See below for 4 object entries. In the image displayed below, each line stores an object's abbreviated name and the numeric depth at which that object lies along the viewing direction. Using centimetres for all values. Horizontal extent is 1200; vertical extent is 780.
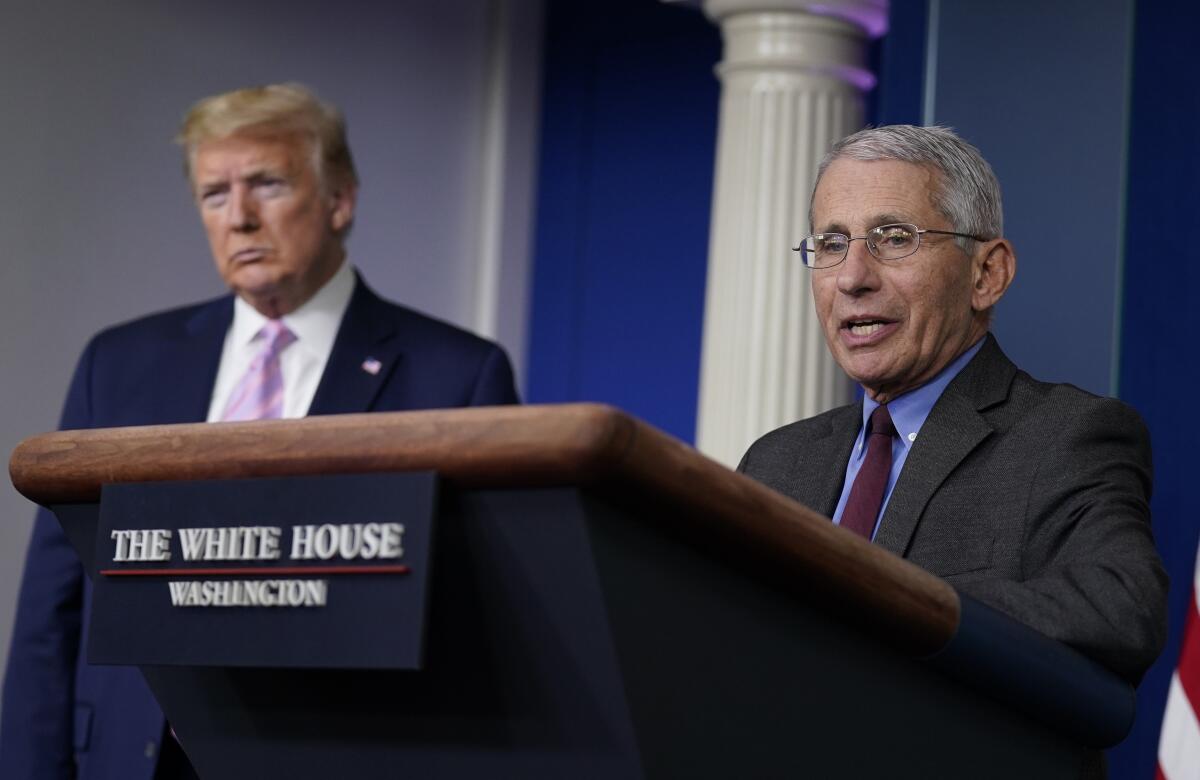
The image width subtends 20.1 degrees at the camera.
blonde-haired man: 398
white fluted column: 482
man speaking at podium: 278
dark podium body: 236
